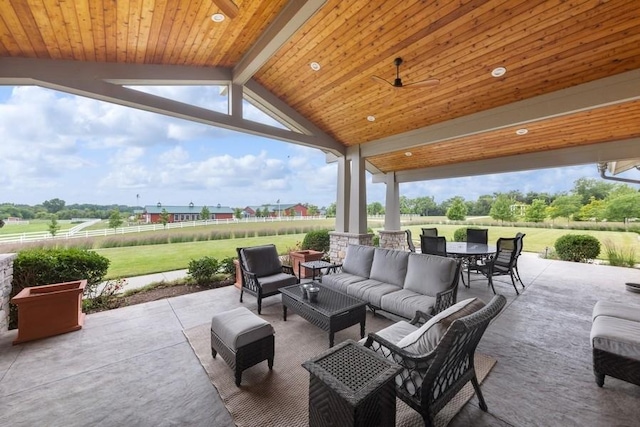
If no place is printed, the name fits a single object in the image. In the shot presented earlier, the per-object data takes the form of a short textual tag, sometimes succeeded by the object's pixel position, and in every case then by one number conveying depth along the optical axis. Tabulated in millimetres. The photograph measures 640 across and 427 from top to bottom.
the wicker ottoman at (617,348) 2099
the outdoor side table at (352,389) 1393
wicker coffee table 2896
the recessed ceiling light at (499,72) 3887
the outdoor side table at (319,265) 4679
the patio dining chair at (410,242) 7199
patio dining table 5320
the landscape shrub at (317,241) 7734
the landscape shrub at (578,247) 7809
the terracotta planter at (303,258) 6094
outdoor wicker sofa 3229
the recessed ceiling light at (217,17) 3279
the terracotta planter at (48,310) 3131
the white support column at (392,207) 9422
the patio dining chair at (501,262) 5129
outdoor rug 2012
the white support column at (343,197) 7203
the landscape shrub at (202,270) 5340
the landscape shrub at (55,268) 3637
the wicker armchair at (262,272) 4109
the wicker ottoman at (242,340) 2365
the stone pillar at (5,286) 3252
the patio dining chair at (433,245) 5469
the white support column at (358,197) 6871
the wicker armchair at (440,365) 1528
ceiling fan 3508
